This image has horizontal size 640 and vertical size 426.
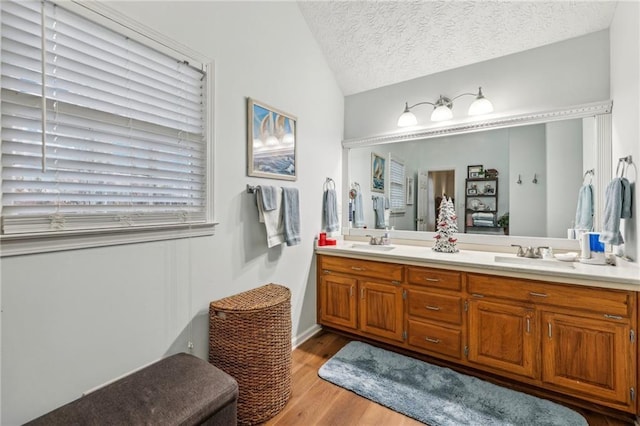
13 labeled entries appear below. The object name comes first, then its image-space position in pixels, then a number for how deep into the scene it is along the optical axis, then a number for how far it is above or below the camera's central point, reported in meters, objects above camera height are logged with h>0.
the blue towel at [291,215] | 2.25 -0.02
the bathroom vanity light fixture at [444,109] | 2.43 +0.96
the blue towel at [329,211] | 2.92 +0.01
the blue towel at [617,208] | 1.70 +0.02
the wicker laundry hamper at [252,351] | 1.64 -0.84
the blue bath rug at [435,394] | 1.66 -1.23
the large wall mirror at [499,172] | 2.17 +0.35
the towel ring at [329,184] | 2.98 +0.31
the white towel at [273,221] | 2.11 -0.06
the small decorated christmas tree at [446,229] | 2.48 -0.16
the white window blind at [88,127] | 1.12 +0.42
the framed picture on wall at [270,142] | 2.07 +0.58
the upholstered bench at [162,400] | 1.04 -0.77
